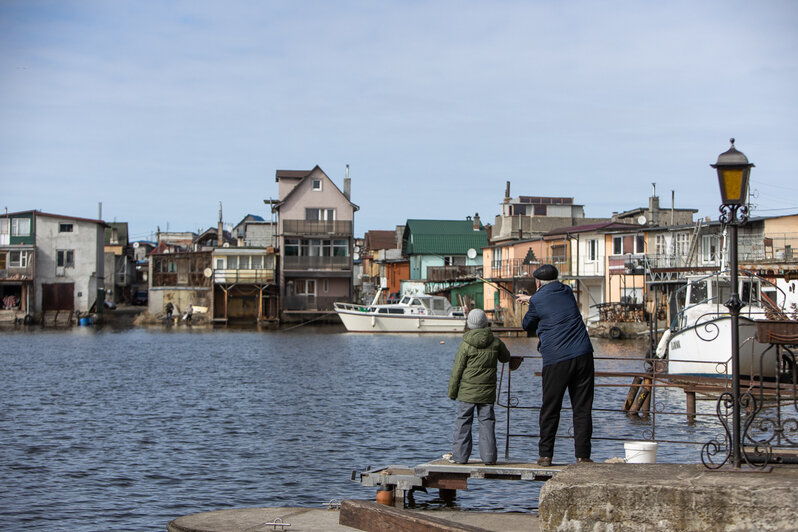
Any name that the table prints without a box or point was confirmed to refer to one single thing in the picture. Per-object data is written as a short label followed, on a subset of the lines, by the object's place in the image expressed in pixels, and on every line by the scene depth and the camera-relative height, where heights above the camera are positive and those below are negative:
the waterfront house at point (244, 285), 76.38 +1.27
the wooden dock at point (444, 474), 10.58 -2.09
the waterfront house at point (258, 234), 90.25 +6.55
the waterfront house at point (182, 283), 78.56 +1.51
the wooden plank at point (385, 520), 7.86 -2.03
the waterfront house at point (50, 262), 75.00 +3.18
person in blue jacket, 9.95 -0.57
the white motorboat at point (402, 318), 64.12 -1.23
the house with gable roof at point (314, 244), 75.44 +4.74
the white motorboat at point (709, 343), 23.23 -1.20
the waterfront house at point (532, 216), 83.84 +7.95
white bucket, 10.88 -1.81
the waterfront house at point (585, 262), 62.12 +2.71
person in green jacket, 11.03 -0.98
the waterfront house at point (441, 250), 84.69 +4.96
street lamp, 8.82 +1.07
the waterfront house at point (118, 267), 96.69 +3.69
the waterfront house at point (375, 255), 103.00 +5.41
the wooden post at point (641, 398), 22.39 -2.39
